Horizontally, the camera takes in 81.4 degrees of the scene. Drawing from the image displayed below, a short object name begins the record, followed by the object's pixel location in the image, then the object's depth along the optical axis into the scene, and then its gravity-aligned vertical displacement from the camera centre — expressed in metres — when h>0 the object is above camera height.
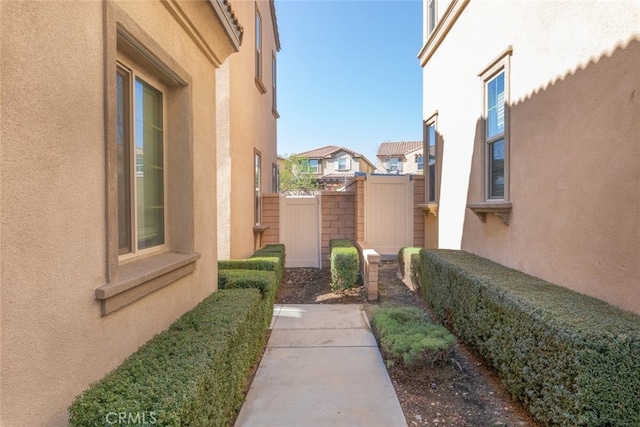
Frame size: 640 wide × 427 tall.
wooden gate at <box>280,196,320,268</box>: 10.47 -0.66
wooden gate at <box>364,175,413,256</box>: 10.18 -0.21
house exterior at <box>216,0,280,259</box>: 6.49 +1.59
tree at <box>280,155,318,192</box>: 40.00 +3.43
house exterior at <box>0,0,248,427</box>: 1.67 +0.10
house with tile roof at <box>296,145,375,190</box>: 49.06 +5.99
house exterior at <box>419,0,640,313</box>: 3.08 +0.74
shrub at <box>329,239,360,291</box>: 7.63 -1.32
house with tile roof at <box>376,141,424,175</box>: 47.22 +6.47
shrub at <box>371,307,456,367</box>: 3.88 -1.50
